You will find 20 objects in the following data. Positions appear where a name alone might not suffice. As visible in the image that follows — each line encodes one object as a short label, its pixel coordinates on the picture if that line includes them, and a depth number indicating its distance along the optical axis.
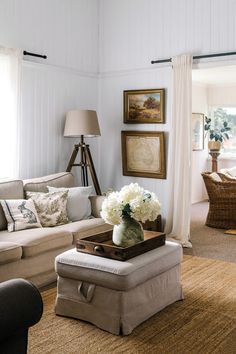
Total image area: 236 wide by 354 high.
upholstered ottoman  3.25
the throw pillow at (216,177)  7.00
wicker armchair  6.77
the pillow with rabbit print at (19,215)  4.41
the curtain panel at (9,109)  5.08
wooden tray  3.40
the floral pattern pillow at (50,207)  4.69
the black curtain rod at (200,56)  5.43
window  9.66
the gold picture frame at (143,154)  6.03
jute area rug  3.03
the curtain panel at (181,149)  5.70
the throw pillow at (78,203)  4.97
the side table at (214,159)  9.26
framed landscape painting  6.00
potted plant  9.44
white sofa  3.87
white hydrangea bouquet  3.43
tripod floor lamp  5.66
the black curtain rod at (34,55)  5.31
